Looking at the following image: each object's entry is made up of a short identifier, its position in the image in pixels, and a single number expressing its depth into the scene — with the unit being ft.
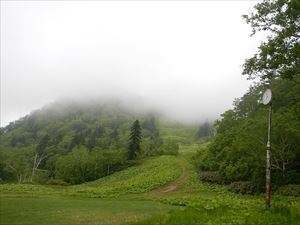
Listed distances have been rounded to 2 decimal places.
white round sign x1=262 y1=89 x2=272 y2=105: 37.58
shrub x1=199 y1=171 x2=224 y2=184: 112.47
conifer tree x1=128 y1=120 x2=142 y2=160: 190.62
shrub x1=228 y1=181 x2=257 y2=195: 89.33
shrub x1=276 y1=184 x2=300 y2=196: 78.16
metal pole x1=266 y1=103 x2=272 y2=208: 34.27
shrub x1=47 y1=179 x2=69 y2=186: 153.48
